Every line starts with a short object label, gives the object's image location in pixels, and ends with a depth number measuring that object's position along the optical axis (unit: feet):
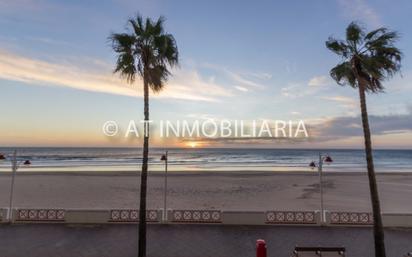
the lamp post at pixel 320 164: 42.63
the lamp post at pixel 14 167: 43.57
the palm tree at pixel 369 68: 29.89
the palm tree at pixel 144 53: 33.01
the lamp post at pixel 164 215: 43.60
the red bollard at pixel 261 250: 15.64
